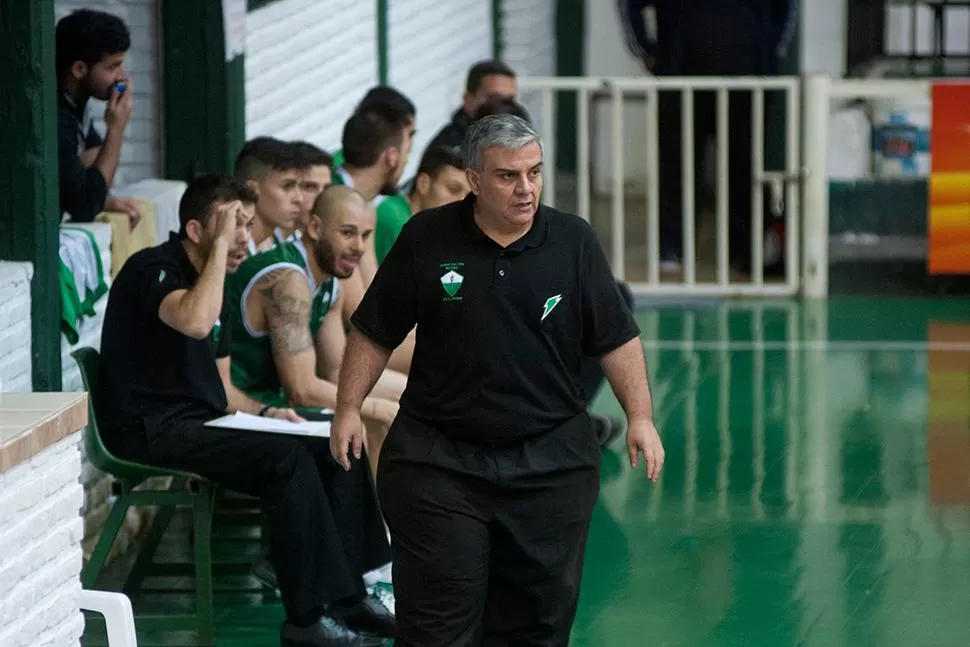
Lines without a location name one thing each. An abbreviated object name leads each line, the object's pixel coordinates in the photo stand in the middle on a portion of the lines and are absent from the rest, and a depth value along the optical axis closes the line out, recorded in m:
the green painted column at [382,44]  24.55
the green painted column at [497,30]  32.00
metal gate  26.05
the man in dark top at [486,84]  21.84
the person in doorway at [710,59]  27.62
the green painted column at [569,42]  34.28
